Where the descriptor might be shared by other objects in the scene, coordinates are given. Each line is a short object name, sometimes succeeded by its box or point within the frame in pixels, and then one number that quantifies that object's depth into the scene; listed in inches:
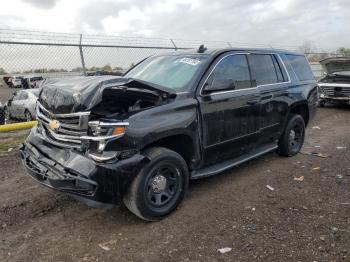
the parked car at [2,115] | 491.5
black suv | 143.4
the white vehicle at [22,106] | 538.9
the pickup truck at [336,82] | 496.1
